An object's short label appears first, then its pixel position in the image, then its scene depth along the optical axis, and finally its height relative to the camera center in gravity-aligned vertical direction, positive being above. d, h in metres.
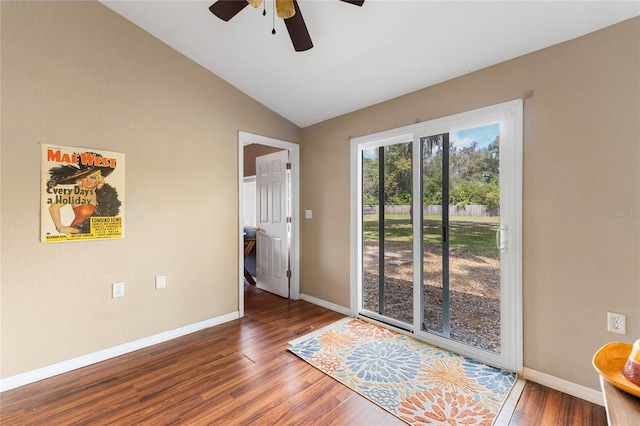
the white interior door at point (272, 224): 3.88 -0.13
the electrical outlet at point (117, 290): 2.39 -0.65
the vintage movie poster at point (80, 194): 2.09 +0.17
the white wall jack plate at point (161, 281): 2.64 -0.64
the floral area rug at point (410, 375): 1.73 -1.22
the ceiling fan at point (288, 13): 1.54 +1.20
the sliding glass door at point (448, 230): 2.15 -0.15
